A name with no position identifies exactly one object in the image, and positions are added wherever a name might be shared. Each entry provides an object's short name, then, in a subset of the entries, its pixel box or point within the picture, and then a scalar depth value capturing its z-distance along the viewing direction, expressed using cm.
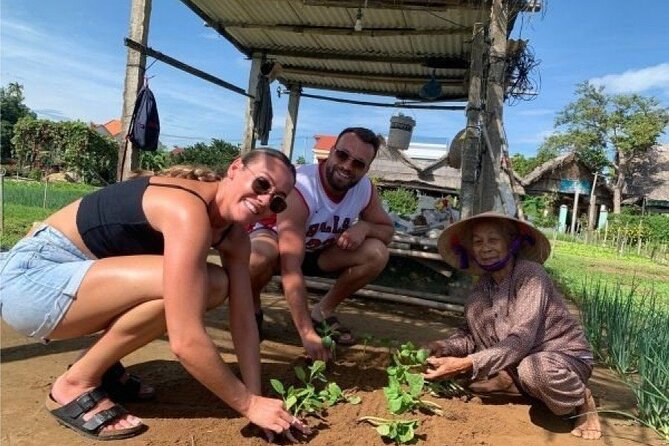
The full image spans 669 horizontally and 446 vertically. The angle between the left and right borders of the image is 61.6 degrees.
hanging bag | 454
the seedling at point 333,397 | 239
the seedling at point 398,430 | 209
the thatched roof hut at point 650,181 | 3541
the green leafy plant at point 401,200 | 2112
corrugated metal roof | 562
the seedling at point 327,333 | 279
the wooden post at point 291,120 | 917
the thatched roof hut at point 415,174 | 2375
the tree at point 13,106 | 5019
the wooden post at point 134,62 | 438
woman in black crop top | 188
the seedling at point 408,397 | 228
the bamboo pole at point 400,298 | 480
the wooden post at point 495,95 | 492
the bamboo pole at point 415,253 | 483
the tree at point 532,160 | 3941
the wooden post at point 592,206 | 3250
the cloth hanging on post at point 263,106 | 773
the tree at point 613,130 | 3709
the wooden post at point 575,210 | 3133
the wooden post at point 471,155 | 546
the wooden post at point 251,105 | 767
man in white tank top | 273
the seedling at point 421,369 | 260
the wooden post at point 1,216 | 686
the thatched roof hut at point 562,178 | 3328
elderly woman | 234
